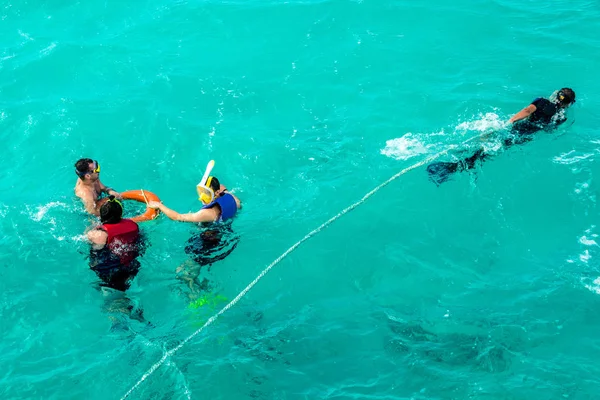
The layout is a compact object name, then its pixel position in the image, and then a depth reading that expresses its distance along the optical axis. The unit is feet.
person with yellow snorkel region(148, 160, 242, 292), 31.68
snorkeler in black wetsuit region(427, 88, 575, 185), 39.50
